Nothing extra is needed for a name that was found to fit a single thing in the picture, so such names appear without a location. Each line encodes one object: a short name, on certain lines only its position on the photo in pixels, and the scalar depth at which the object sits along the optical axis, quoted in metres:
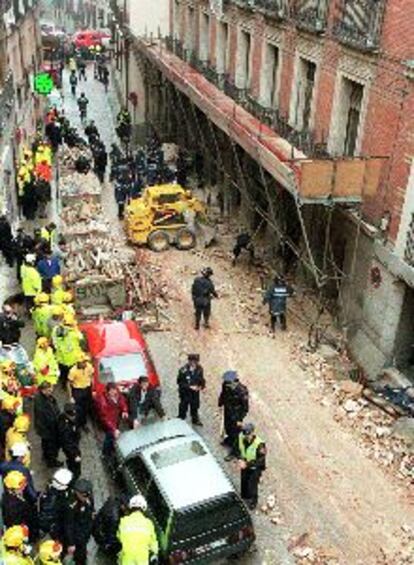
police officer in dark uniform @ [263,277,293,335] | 15.52
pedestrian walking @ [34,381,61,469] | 10.70
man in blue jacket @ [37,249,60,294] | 15.59
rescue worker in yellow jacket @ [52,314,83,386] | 12.47
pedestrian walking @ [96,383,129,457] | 11.40
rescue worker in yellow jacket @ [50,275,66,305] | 13.83
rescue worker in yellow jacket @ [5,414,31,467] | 9.87
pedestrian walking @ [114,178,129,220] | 22.59
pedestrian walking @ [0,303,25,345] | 13.34
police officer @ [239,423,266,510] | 10.24
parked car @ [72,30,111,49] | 55.32
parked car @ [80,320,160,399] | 12.35
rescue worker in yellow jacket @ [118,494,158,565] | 8.11
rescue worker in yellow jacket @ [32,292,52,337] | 13.48
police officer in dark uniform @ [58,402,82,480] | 10.55
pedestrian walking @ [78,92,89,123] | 34.69
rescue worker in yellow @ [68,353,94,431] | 11.69
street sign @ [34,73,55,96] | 29.02
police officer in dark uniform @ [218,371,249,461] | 11.59
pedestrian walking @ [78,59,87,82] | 46.77
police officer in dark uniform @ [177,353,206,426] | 12.16
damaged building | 12.75
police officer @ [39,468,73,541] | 8.86
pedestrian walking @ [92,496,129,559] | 9.02
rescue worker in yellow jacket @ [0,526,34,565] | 7.61
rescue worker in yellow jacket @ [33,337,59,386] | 11.62
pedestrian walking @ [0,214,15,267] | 17.64
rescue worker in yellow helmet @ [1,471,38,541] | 8.89
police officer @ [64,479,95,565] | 8.74
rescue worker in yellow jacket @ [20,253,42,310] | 14.88
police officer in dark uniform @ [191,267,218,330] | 15.66
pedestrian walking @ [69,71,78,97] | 41.55
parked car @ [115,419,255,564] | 8.92
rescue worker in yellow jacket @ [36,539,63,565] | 7.85
